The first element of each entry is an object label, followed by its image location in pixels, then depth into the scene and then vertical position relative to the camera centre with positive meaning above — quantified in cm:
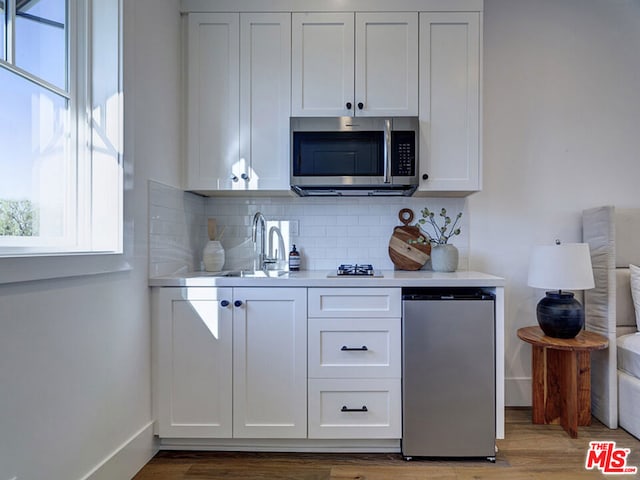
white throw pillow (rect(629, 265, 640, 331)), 234 -30
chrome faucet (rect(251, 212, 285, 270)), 254 -6
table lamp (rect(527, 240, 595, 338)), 216 -24
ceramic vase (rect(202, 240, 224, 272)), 244 -13
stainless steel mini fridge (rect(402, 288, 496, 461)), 190 -69
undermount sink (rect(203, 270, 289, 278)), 217 -23
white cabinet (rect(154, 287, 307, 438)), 197 -69
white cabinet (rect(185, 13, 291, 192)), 228 +82
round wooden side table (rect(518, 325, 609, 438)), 216 -84
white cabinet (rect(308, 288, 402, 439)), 196 -64
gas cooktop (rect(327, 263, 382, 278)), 216 -20
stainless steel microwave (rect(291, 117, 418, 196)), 220 +50
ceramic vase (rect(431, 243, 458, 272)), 240 -13
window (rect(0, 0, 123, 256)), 132 +43
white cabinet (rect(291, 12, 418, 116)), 226 +103
